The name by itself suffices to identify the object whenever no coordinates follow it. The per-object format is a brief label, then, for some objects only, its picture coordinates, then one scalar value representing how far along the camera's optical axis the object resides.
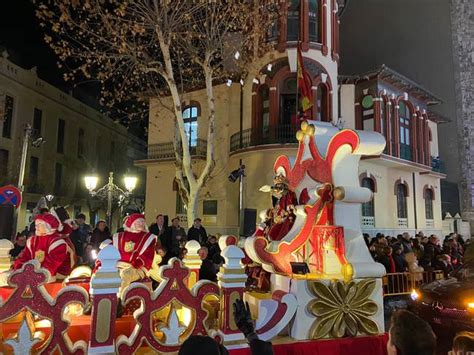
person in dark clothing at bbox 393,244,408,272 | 9.32
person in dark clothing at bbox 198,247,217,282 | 5.98
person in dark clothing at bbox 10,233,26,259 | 9.63
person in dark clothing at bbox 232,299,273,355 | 2.19
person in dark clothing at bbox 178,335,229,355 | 1.81
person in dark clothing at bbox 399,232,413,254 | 10.55
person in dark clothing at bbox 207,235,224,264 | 8.84
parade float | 3.17
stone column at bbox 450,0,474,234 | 25.75
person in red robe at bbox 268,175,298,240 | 4.81
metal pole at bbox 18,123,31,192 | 12.41
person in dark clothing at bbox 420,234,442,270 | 10.14
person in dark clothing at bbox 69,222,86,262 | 9.41
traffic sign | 10.04
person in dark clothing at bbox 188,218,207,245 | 10.91
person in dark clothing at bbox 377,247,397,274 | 9.00
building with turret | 18.08
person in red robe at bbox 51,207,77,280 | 4.94
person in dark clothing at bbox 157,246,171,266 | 5.49
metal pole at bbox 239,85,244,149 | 18.98
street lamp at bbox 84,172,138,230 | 11.97
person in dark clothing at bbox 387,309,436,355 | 2.19
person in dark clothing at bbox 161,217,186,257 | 10.16
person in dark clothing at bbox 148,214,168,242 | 10.67
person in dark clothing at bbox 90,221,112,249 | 9.84
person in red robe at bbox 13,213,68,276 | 4.80
